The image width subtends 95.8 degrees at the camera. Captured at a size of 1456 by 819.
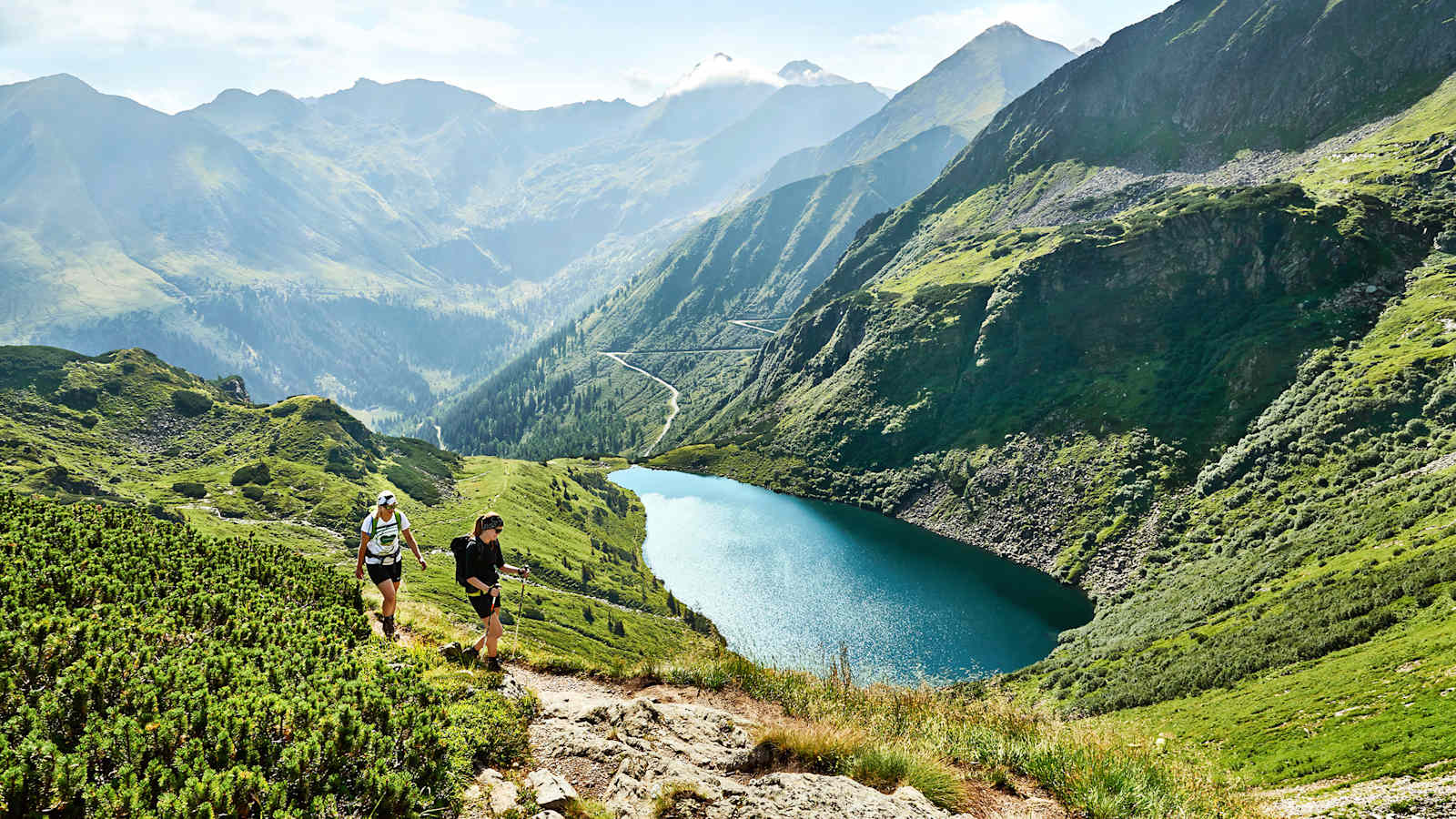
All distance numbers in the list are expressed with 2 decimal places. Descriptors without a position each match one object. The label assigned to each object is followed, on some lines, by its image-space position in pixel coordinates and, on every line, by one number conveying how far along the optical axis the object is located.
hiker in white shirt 18.17
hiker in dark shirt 16.89
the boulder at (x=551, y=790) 10.69
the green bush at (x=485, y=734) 11.36
